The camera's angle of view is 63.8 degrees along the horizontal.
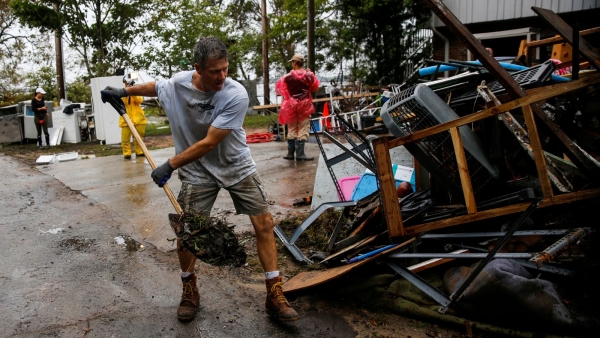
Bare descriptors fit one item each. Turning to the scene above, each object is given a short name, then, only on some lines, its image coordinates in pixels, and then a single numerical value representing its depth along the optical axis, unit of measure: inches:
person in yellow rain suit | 364.2
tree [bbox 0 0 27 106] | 961.6
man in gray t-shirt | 116.7
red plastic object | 470.9
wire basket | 126.0
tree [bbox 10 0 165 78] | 612.4
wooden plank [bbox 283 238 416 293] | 124.5
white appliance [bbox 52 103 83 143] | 546.2
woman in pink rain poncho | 330.0
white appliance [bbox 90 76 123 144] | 497.7
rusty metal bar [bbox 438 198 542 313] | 106.4
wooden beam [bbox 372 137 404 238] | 122.6
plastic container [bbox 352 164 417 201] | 191.6
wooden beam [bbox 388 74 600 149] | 111.4
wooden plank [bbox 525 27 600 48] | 175.6
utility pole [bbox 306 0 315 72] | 474.3
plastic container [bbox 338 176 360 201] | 203.0
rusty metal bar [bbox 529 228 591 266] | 100.7
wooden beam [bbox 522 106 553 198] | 110.2
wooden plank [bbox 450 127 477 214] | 116.3
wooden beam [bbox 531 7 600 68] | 131.0
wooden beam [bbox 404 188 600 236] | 111.7
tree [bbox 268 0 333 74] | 834.8
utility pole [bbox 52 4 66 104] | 658.8
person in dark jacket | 507.9
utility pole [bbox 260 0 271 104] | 917.2
